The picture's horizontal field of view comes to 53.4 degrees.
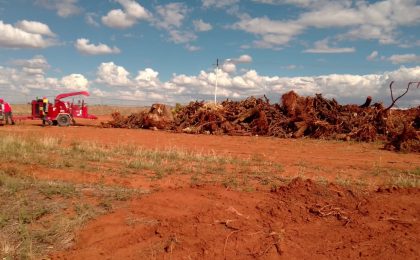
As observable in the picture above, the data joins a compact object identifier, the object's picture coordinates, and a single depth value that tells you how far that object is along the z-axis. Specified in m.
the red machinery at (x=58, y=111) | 24.73
